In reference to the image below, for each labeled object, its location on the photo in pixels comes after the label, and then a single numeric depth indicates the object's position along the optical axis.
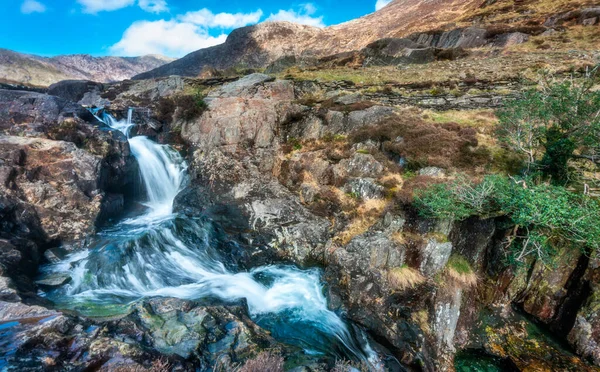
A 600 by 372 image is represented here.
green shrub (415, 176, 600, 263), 9.34
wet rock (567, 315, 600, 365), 9.65
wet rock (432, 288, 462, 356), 10.34
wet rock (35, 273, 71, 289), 10.95
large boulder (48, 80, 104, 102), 37.88
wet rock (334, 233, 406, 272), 11.72
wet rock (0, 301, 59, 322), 7.38
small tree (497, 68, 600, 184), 12.30
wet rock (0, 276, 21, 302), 8.54
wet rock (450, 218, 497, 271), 11.97
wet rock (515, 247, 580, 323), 10.97
